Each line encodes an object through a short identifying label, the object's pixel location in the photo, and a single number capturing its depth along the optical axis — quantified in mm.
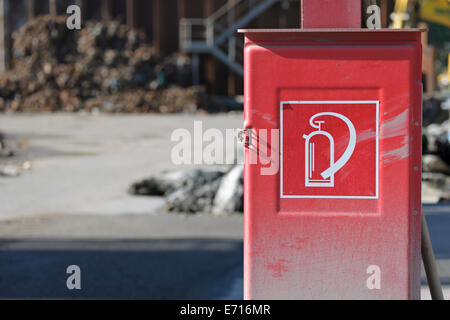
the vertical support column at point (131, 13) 29906
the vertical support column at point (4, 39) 30688
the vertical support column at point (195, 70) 29266
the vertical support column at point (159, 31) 29734
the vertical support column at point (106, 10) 29956
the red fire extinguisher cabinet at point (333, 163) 2824
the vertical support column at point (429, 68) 23609
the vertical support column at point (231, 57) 28672
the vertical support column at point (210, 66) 29266
